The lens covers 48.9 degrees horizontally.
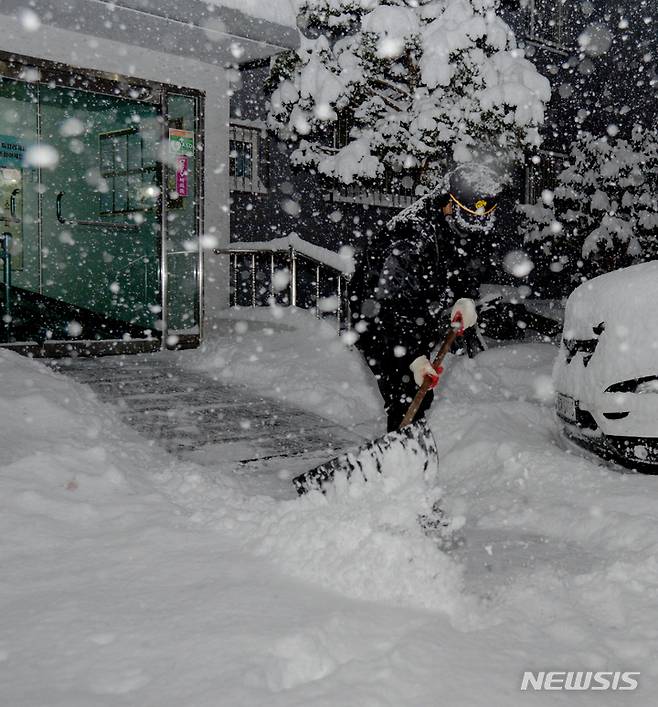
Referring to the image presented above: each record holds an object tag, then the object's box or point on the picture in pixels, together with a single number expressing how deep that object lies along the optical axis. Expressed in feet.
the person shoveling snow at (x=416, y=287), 13.43
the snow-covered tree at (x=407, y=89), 28.32
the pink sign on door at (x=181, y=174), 26.03
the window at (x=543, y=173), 49.47
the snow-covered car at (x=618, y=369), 10.96
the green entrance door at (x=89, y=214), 26.30
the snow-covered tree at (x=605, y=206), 42.55
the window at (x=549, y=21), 46.75
